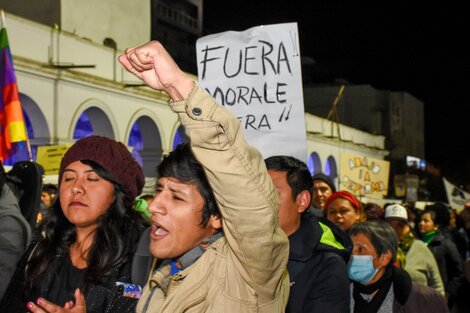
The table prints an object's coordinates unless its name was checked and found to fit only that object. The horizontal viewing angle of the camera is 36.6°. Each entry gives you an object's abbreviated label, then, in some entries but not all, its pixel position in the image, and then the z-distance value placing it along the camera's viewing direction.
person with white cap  6.37
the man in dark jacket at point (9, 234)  3.22
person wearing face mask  4.09
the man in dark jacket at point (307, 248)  3.25
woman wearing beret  2.80
